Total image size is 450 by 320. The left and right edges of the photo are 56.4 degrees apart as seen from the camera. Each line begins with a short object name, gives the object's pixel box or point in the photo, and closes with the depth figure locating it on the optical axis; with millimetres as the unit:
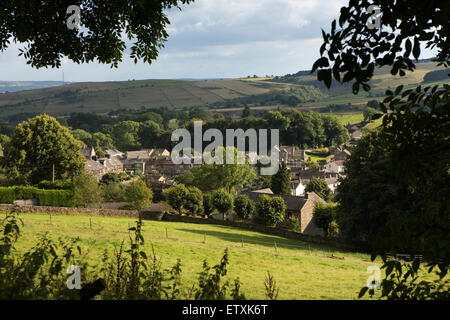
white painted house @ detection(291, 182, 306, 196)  86875
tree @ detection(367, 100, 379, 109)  181238
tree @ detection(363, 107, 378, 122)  164300
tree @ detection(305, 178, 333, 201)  80750
